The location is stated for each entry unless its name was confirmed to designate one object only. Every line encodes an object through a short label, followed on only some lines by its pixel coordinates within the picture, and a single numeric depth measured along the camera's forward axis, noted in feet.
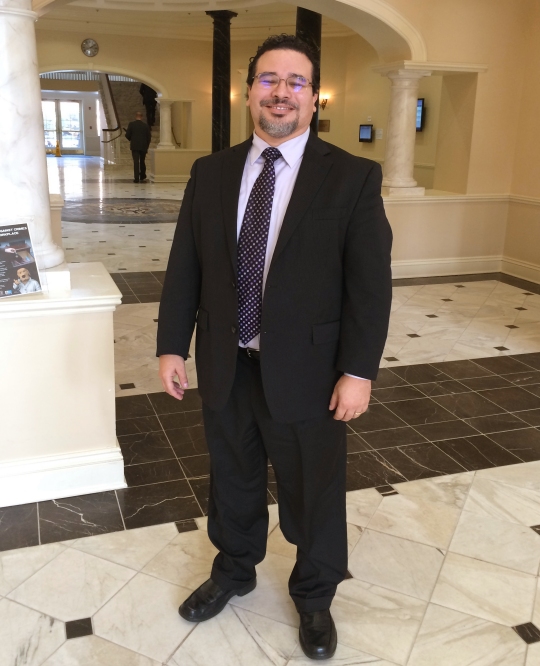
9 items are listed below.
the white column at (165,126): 58.23
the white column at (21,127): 9.47
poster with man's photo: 9.17
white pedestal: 9.73
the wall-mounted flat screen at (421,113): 38.73
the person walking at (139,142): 57.00
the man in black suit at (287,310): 6.15
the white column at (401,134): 25.59
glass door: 103.86
